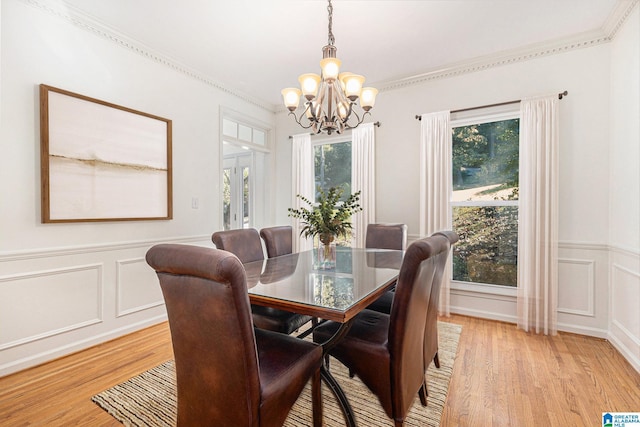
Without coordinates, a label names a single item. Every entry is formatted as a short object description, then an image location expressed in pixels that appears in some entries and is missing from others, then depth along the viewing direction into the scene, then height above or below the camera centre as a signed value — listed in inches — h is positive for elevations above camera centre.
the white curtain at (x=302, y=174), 175.3 +21.5
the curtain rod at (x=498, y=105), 114.1 +44.5
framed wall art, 93.2 +17.5
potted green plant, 87.4 -2.6
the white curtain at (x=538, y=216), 114.9 -1.8
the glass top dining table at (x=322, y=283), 54.6 -16.3
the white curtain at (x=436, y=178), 134.9 +14.8
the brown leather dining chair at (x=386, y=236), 123.6 -10.6
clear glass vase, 86.4 -13.4
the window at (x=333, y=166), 168.9 +26.1
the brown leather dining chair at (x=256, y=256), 83.1 -15.4
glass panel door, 205.8 +13.6
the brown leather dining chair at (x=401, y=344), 56.0 -26.9
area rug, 66.7 -46.2
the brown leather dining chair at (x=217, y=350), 42.1 -21.1
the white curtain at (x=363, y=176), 153.3 +18.2
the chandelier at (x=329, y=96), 84.1 +34.2
